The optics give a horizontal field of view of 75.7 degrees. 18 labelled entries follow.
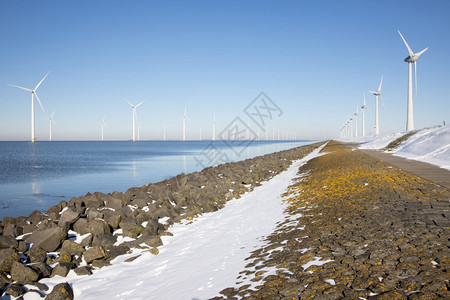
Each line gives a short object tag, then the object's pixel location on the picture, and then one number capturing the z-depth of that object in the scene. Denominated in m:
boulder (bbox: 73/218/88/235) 10.02
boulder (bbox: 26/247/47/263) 7.74
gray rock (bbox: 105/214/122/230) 10.50
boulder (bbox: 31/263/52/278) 6.90
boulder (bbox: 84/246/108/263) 7.76
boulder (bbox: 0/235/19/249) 8.21
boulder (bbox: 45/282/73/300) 5.68
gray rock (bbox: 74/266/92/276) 7.16
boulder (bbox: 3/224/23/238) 10.13
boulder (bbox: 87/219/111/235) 9.65
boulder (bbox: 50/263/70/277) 7.01
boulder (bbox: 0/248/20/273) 6.82
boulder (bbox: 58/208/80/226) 10.36
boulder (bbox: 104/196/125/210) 13.41
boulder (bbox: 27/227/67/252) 8.38
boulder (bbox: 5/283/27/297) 6.02
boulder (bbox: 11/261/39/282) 6.55
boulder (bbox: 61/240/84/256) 8.16
